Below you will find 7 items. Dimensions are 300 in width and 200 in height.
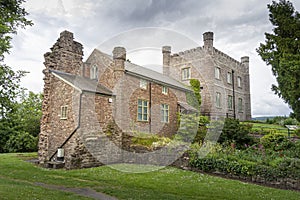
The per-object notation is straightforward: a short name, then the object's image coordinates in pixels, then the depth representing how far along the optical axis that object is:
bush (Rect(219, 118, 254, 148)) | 16.95
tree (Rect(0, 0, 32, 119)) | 12.30
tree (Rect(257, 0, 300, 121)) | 8.58
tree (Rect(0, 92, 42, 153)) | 23.05
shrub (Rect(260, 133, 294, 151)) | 14.96
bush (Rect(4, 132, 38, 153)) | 22.97
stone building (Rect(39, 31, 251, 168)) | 14.02
